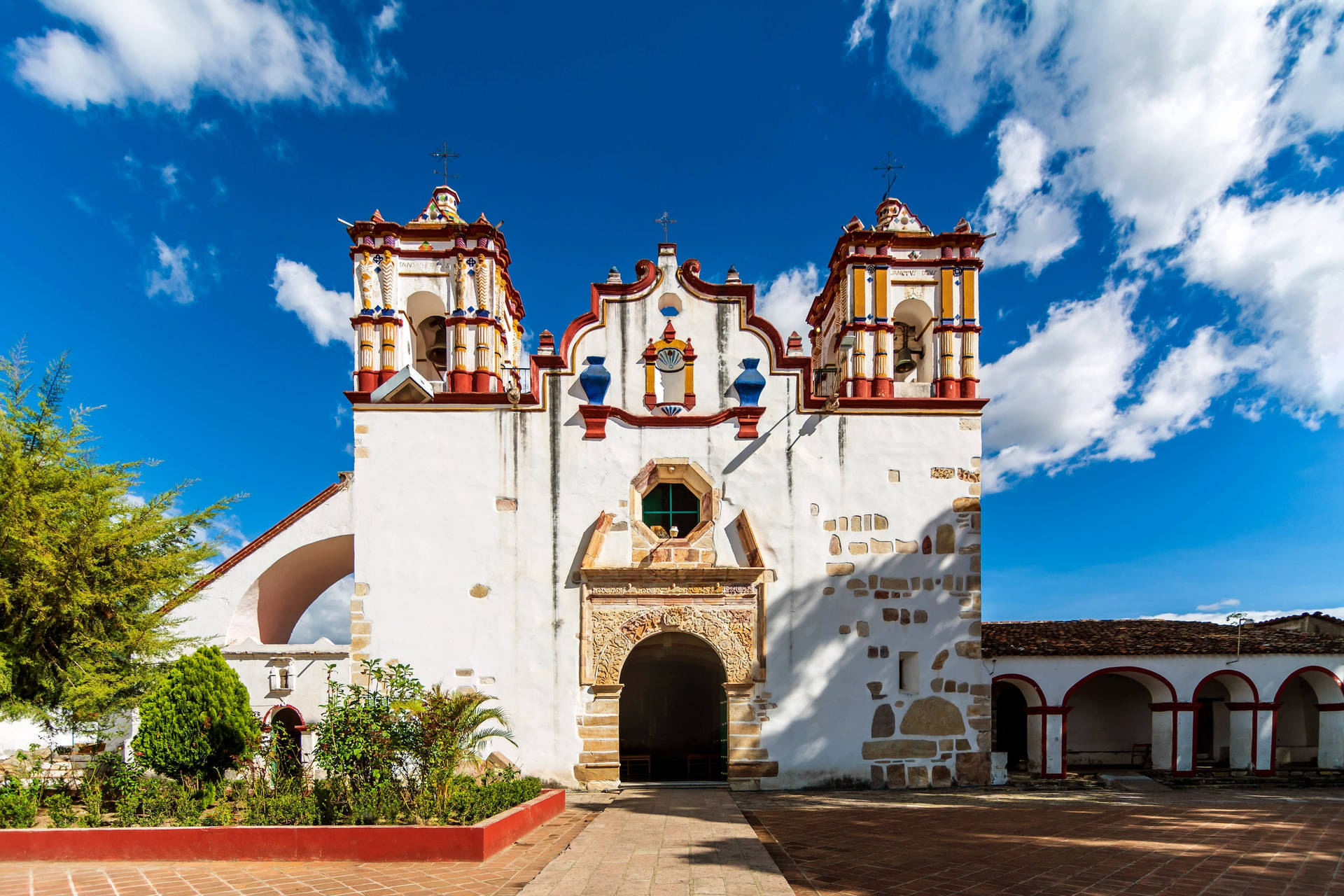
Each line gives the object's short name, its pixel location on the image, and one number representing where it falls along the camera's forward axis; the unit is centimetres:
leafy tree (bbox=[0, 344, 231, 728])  962
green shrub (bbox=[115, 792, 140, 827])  729
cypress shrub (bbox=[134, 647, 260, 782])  918
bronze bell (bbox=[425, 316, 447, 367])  1378
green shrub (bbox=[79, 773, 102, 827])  735
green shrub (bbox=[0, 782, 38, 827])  738
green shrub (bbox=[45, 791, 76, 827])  732
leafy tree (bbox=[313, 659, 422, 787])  743
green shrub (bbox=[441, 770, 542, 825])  724
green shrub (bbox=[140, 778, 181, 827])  727
